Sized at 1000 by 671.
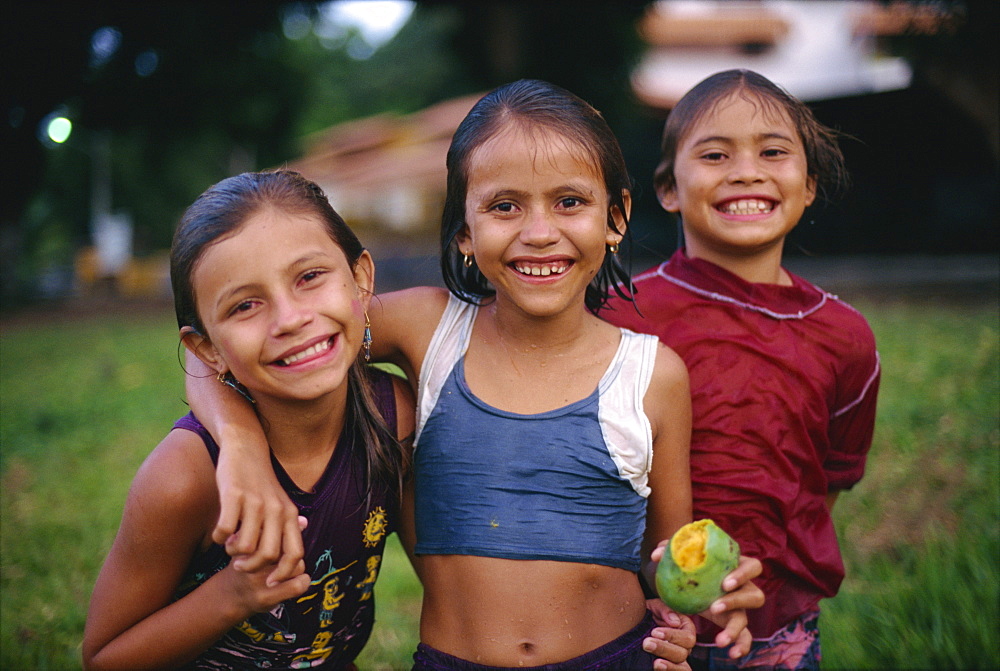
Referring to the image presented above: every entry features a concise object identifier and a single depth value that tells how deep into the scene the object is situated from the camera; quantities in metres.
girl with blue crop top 1.27
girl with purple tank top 1.23
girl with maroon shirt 1.35
